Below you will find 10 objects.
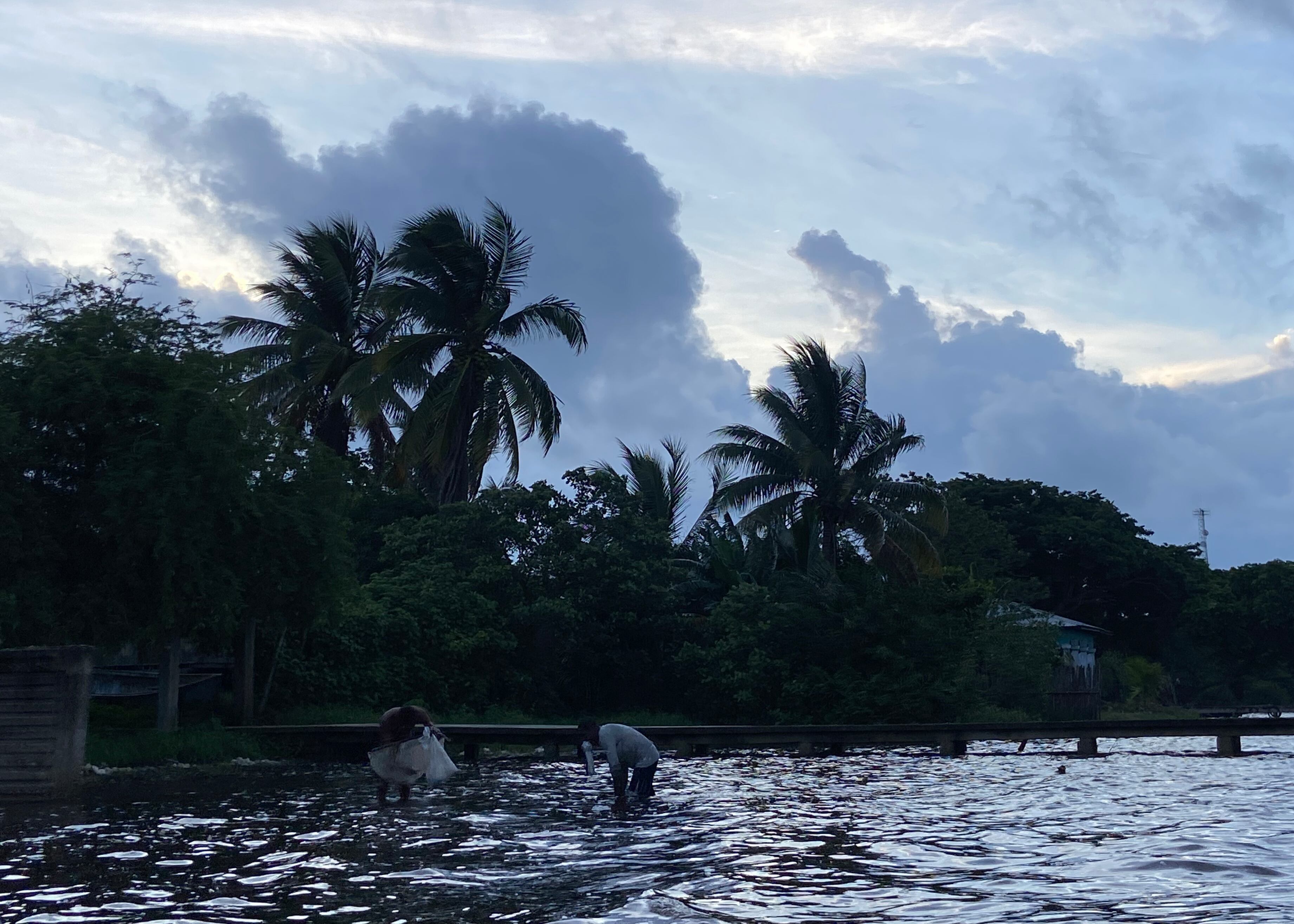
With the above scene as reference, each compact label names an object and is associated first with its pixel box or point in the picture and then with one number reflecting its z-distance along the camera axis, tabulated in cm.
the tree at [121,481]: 2531
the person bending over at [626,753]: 1772
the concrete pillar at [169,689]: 2755
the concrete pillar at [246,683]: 3108
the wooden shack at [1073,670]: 4859
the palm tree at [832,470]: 4178
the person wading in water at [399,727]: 1891
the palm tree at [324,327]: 4528
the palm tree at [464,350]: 4250
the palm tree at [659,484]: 5228
